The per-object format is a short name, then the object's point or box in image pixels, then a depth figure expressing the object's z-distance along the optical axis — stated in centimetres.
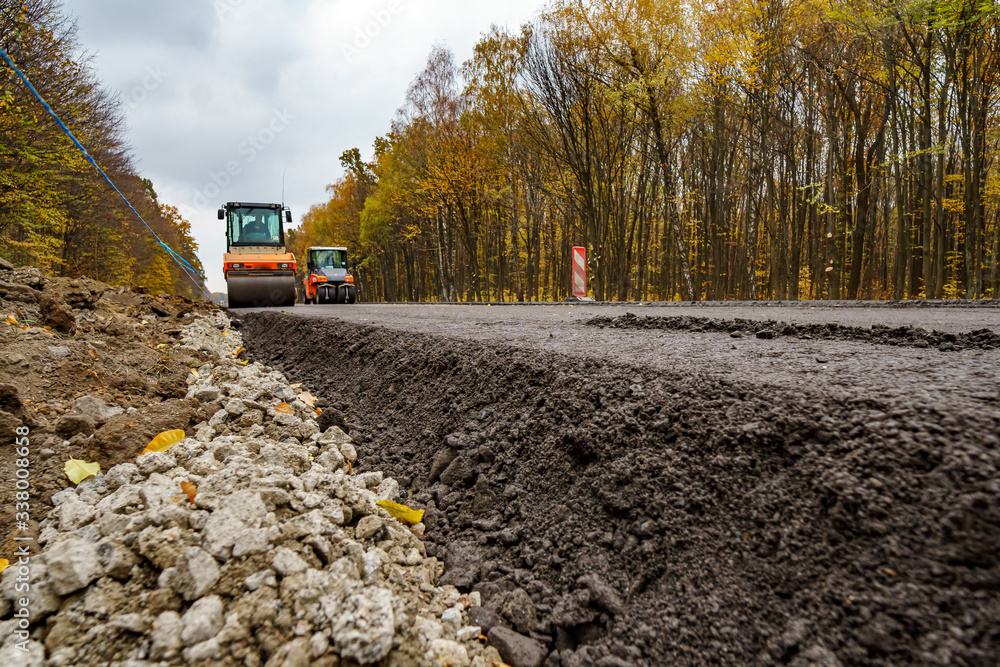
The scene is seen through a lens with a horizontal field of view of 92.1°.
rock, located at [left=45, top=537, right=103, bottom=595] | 137
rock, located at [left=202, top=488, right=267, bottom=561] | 151
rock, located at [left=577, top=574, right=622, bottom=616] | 140
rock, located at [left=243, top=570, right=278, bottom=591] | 142
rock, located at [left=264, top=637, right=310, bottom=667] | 123
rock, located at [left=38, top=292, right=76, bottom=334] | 403
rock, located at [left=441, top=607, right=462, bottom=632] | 155
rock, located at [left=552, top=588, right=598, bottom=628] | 143
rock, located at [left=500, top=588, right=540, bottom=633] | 152
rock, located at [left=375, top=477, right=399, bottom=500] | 229
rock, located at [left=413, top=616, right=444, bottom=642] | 143
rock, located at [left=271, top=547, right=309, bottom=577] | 147
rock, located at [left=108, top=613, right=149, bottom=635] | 128
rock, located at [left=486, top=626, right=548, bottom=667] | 143
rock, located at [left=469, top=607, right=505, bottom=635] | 154
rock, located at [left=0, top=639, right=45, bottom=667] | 123
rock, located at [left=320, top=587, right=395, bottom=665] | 128
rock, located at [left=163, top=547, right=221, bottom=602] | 139
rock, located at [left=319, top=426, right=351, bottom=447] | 278
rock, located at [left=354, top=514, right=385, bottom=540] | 181
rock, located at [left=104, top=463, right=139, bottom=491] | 204
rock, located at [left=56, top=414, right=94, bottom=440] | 233
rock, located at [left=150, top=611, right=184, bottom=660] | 124
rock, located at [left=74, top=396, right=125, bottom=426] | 272
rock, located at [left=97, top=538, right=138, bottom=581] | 143
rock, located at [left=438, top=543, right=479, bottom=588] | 173
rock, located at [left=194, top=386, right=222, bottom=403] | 313
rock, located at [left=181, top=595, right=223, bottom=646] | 127
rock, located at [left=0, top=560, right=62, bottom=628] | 134
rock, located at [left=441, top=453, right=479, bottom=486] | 221
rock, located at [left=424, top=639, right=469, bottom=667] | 138
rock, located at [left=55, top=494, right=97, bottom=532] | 176
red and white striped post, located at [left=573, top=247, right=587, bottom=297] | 1353
